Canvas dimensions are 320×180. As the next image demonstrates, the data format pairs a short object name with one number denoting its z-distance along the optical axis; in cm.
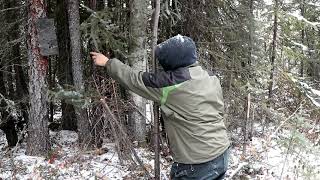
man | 368
